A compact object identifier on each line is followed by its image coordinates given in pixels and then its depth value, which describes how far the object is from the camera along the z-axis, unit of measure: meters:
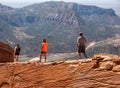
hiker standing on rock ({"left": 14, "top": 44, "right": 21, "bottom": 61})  35.17
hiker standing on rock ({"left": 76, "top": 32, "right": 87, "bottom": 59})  30.45
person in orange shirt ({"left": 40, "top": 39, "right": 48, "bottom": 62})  31.23
